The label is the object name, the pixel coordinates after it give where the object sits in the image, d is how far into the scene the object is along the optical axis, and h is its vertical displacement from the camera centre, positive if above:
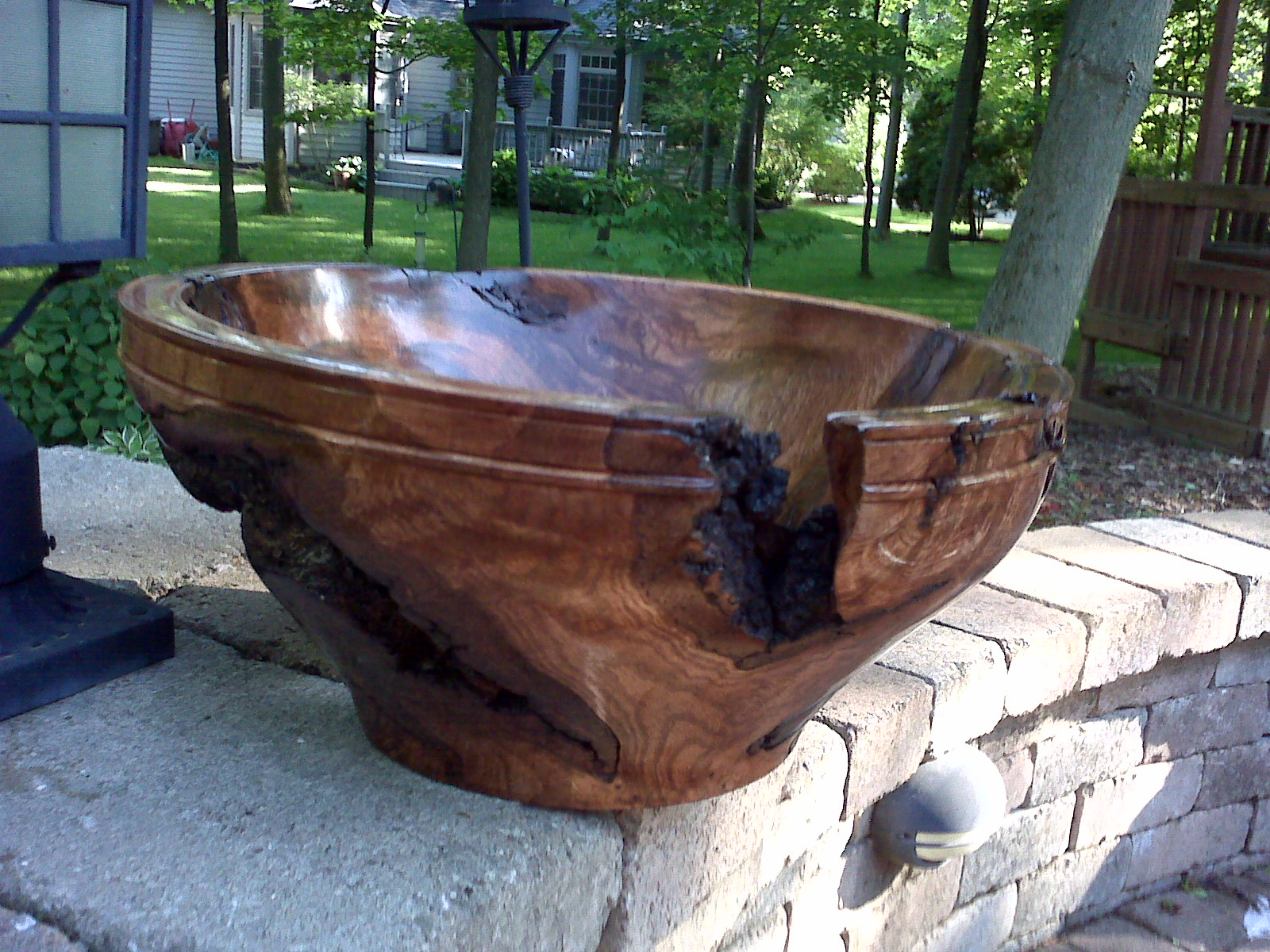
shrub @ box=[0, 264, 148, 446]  4.07 -0.73
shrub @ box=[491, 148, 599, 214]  13.21 +0.10
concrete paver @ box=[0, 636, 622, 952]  1.04 -0.62
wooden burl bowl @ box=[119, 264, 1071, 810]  0.83 -0.24
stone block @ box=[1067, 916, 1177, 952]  2.79 -1.61
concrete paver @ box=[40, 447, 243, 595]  1.92 -0.62
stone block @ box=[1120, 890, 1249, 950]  2.79 -1.59
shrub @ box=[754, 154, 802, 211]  15.63 +0.55
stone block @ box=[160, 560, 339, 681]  1.62 -0.63
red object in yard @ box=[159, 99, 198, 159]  19.86 +0.63
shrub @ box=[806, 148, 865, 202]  19.28 +0.74
